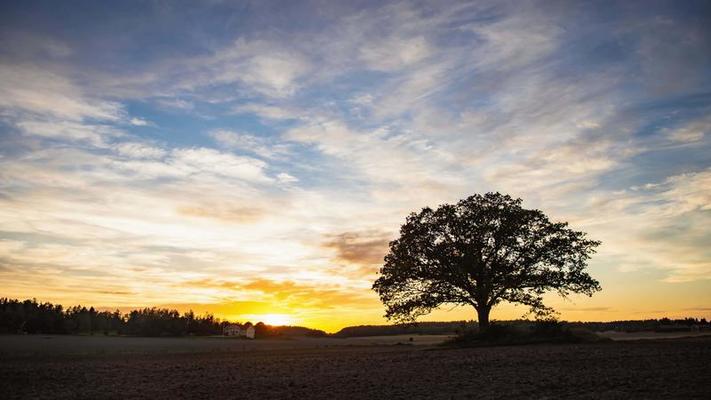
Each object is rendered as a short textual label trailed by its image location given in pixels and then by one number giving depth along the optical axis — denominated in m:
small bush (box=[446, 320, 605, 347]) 37.66
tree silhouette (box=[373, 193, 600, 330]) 44.41
